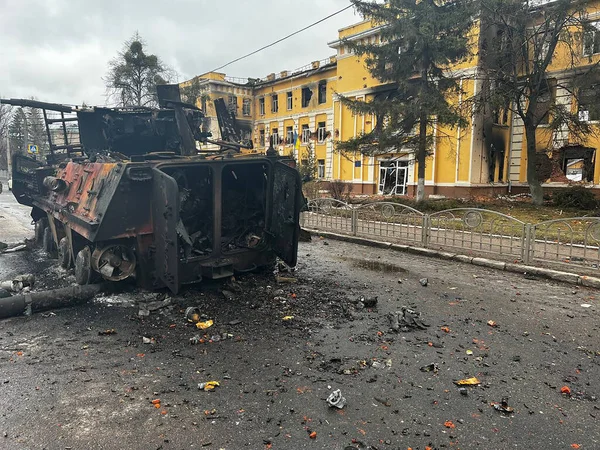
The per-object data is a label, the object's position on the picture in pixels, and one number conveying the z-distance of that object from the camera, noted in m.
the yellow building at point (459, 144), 24.09
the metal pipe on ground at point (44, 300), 5.56
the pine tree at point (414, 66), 19.03
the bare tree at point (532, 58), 19.55
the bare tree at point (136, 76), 28.55
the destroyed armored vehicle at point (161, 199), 5.91
